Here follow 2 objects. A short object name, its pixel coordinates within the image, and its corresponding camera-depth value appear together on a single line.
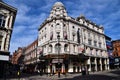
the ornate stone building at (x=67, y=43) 22.79
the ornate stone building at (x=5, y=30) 13.43
